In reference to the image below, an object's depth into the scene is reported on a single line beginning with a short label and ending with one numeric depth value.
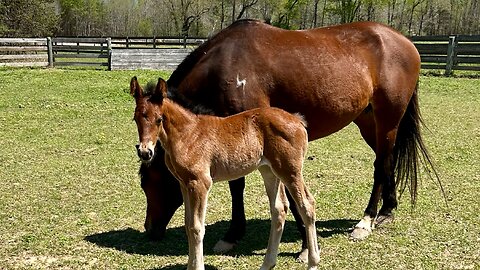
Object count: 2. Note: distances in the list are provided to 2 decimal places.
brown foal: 3.46
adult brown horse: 4.27
